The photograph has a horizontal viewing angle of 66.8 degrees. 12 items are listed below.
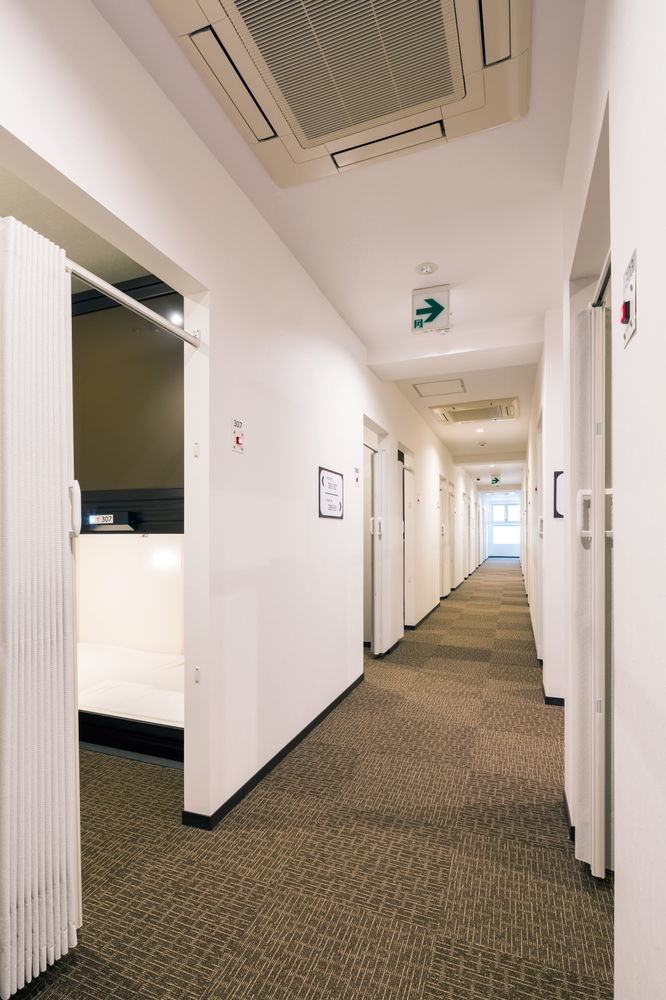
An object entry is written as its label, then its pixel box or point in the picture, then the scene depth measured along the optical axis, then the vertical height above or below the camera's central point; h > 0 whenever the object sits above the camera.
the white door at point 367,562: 5.87 -0.68
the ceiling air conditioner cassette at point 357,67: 1.64 +1.58
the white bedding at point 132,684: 2.94 -1.14
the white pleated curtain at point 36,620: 1.37 -0.33
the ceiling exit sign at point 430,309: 3.58 +1.40
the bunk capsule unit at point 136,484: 2.90 +0.13
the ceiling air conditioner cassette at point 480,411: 6.48 +1.27
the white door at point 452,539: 10.81 -0.74
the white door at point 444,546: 9.55 -0.81
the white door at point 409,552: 6.42 -0.61
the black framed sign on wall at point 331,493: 3.57 +0.09
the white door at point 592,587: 1.88 -0.32
